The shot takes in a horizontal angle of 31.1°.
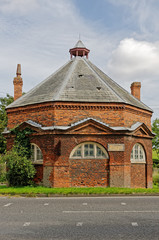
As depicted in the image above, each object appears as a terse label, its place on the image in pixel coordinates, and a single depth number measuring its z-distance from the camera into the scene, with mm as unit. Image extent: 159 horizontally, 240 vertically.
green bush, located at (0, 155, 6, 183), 26325
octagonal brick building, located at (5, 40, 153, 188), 18719
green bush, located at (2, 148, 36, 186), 18969
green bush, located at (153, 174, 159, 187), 26075
